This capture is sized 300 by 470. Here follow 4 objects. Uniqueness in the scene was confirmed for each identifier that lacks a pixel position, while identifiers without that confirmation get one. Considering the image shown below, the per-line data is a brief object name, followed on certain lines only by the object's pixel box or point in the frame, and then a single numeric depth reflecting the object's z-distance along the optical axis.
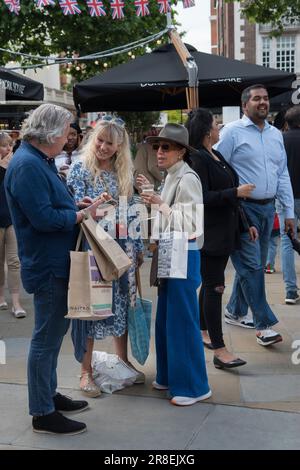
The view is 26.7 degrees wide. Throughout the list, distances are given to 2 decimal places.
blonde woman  4.13
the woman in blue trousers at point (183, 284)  3.94
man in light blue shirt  5.00
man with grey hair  3.32
